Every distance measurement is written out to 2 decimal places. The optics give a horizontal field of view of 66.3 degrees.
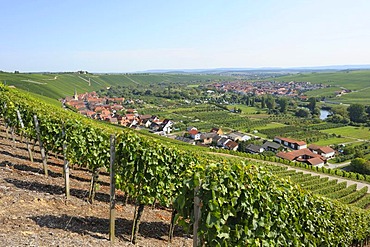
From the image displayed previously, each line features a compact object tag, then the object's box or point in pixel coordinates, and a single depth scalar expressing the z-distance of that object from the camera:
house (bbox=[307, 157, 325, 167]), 53.06
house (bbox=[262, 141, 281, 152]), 64.50
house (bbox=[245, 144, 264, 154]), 63.41
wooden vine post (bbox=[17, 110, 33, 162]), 13.56
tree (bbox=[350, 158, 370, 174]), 47.39
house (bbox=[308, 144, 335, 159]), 60.47
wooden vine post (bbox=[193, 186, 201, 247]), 4.87
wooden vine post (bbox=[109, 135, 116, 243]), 7.46
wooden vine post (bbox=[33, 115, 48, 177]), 11.47
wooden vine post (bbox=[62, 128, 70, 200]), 9.51
